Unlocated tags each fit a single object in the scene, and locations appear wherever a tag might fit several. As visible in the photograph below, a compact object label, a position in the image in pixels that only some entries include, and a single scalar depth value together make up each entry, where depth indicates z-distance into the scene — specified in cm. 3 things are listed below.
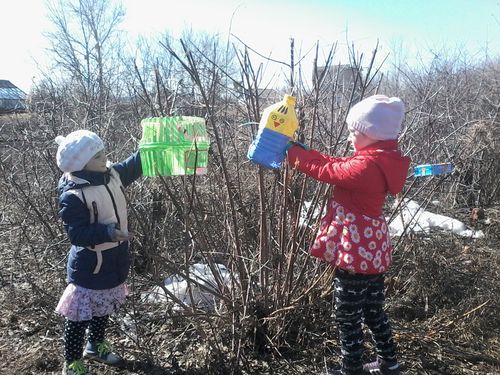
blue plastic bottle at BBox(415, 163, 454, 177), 233
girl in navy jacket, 221
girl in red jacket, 199
